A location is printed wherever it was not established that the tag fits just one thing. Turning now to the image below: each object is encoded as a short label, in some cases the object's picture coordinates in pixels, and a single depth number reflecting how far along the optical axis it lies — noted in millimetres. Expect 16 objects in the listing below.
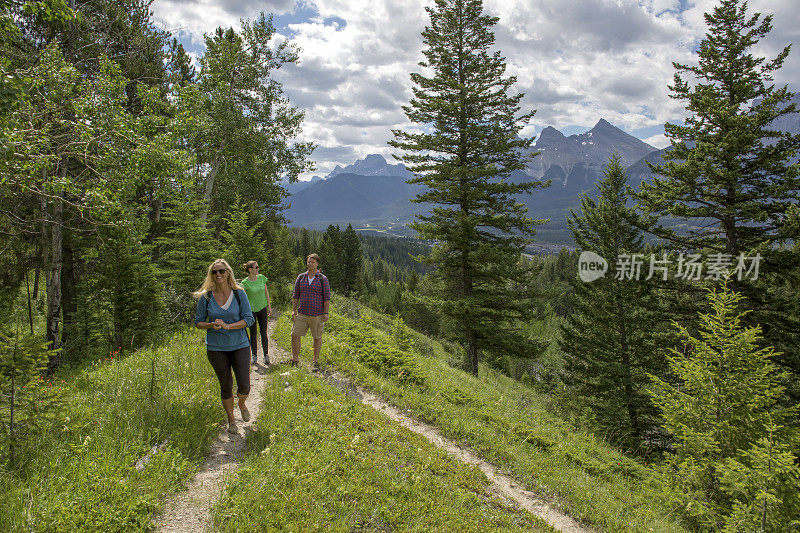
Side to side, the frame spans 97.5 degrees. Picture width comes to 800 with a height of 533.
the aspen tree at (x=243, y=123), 16844
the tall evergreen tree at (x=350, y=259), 51094
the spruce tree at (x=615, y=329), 15750
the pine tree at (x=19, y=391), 3586
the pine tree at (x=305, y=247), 67988
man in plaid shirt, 8086
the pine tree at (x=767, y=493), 5469
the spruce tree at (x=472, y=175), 14516
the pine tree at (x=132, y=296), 12070
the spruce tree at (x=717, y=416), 6883
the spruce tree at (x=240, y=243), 15591
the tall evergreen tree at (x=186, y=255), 13023
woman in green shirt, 8203
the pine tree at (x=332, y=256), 46750
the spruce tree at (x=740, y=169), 11344
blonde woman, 5227
